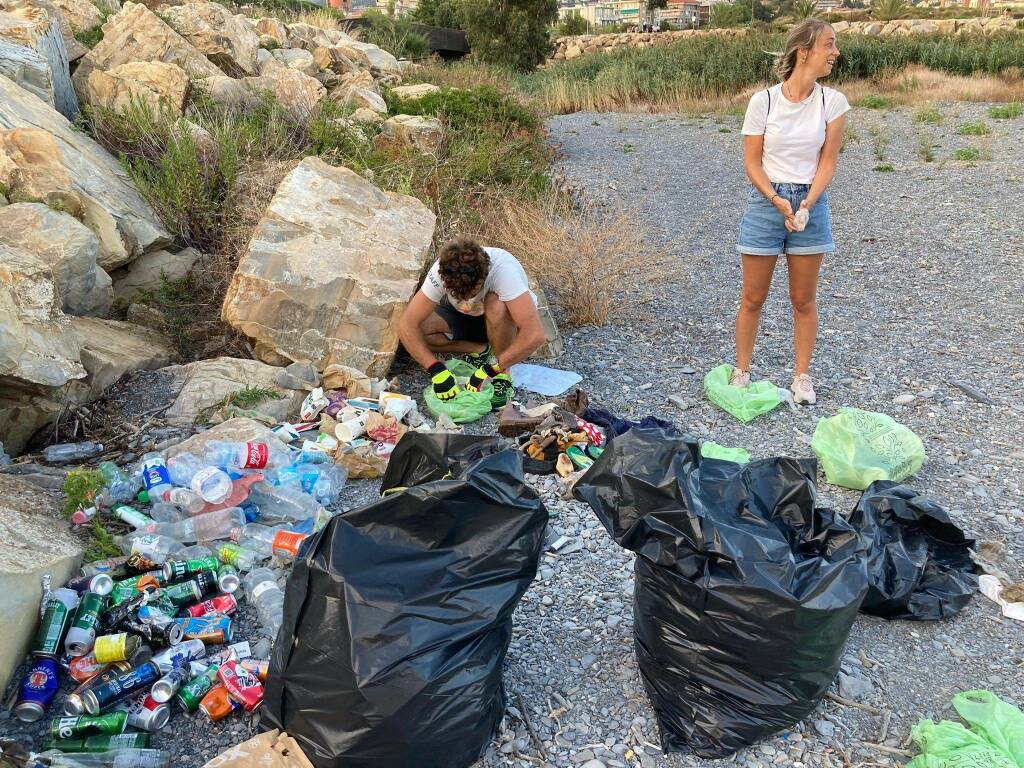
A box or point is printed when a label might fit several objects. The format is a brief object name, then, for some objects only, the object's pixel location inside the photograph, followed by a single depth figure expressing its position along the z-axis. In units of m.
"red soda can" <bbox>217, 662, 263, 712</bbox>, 2.22
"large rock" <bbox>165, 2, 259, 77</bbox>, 8.91
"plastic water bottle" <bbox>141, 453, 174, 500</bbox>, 3.13
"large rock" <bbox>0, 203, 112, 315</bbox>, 3.96
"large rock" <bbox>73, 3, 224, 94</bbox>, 7.60
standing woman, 3.55
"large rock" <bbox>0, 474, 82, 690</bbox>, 2.27
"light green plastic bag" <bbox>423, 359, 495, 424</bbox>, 4.07
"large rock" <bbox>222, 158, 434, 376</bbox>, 4.42
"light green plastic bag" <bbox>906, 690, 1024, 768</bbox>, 1.93
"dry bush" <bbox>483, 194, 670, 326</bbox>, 5.28
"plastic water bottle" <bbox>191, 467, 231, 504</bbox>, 3.01
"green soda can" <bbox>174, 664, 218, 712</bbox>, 2.24
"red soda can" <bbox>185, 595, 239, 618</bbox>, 2.58
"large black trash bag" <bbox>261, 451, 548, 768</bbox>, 1.86
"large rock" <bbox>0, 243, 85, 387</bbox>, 3.28
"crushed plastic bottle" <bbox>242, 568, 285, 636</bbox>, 2.59
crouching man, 4.12
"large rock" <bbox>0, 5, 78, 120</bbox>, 6.11
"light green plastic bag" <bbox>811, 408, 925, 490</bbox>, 3.32
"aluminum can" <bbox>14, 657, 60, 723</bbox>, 2.17
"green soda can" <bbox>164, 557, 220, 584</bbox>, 2.67
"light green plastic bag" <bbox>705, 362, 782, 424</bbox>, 4.03
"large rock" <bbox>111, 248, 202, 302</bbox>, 4.97
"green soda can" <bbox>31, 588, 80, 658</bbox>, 2.32
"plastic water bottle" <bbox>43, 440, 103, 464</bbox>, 3.49
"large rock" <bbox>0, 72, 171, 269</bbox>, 4.68
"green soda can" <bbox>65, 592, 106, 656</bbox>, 2.38
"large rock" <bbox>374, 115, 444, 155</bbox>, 7.50
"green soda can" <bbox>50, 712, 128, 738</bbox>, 2.10
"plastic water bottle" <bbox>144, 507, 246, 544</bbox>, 2.96
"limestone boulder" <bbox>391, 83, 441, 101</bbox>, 10.03
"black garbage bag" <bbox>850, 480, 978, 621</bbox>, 2.57
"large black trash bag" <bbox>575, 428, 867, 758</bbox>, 1.97
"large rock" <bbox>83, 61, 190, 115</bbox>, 6.43
